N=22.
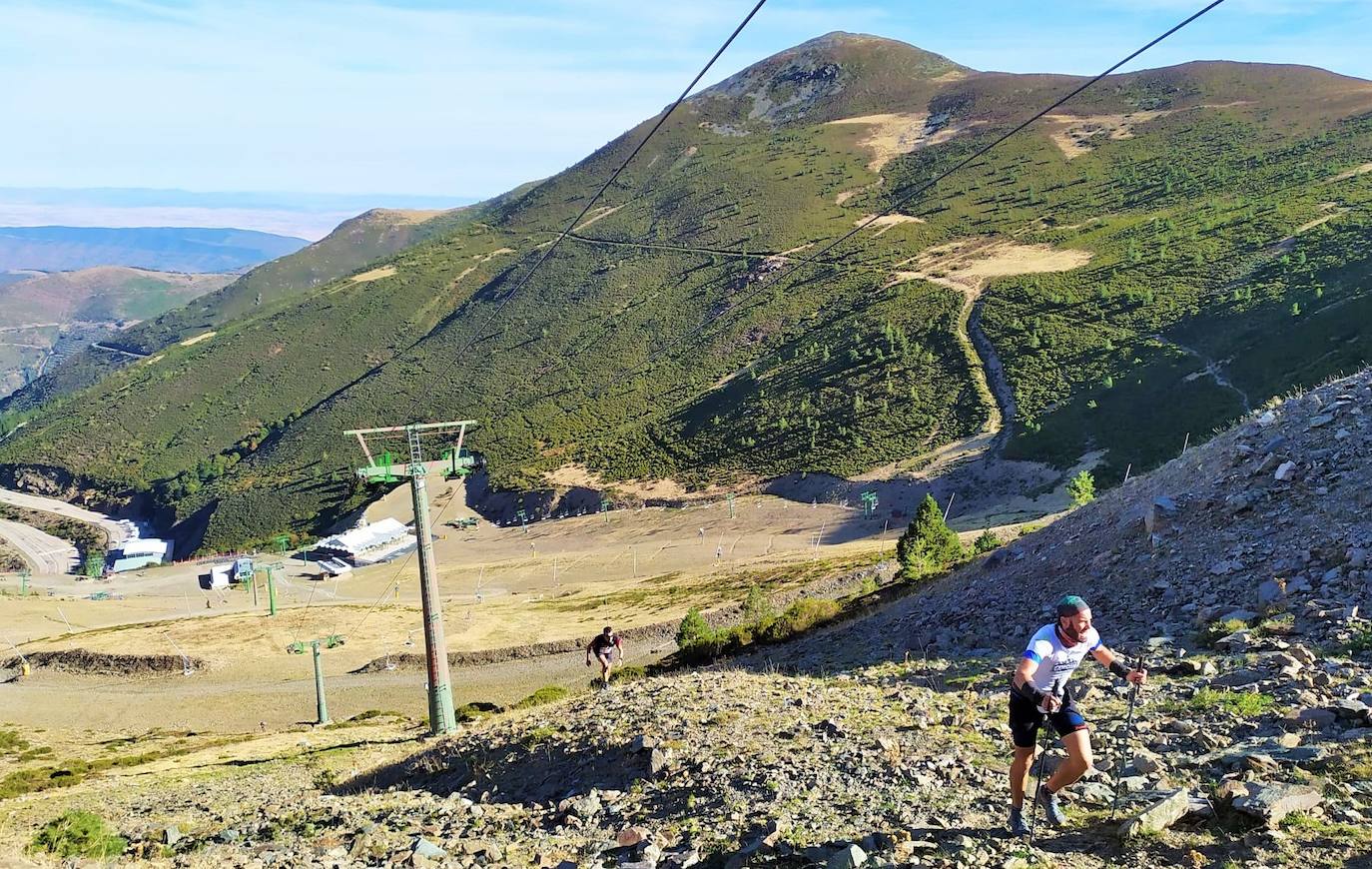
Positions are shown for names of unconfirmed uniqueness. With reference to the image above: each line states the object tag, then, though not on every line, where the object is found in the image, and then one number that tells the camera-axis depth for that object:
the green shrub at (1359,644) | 10.93
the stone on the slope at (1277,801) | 6.68
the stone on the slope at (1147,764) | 8.30
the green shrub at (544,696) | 23.55
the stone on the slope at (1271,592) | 13.81
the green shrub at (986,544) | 30.79
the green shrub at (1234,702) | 9.59
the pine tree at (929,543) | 29.86
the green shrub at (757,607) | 34.81
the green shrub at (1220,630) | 13.21
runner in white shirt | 6.95
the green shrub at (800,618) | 26.11
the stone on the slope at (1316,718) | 8.76
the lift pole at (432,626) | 22.27
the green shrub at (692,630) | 29.65
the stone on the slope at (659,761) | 10.38
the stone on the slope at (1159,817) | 6.90
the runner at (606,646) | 18.84
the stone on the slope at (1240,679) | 10.48
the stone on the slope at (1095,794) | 7.73
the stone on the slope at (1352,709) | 8.64
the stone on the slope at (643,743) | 11.12
